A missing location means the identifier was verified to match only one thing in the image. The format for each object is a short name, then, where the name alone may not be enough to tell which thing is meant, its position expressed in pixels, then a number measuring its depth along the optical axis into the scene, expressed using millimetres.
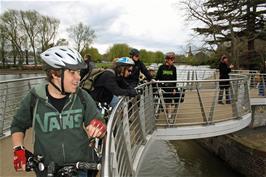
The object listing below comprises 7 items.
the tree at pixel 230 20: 17822
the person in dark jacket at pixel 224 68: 6876
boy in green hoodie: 1419
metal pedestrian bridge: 2162
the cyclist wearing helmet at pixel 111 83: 2590
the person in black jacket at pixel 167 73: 4841
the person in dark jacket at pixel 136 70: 4318
